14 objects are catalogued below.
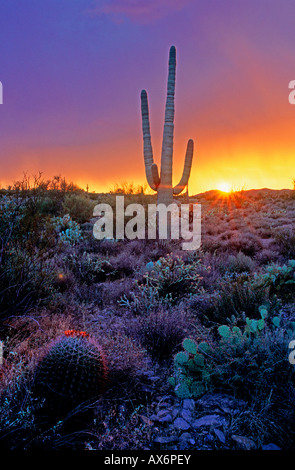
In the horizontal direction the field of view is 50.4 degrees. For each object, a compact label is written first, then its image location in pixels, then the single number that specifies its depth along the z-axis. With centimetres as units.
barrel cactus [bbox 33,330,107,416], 246
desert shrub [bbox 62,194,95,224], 1377
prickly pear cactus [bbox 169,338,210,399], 258
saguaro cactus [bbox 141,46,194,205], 1148
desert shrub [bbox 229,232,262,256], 876
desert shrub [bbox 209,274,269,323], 422
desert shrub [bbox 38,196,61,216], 1496
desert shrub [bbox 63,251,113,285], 640
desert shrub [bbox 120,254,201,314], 481
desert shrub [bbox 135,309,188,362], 342
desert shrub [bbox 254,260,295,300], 484
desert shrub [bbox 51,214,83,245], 899
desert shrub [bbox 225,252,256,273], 681
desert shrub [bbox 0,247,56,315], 390
